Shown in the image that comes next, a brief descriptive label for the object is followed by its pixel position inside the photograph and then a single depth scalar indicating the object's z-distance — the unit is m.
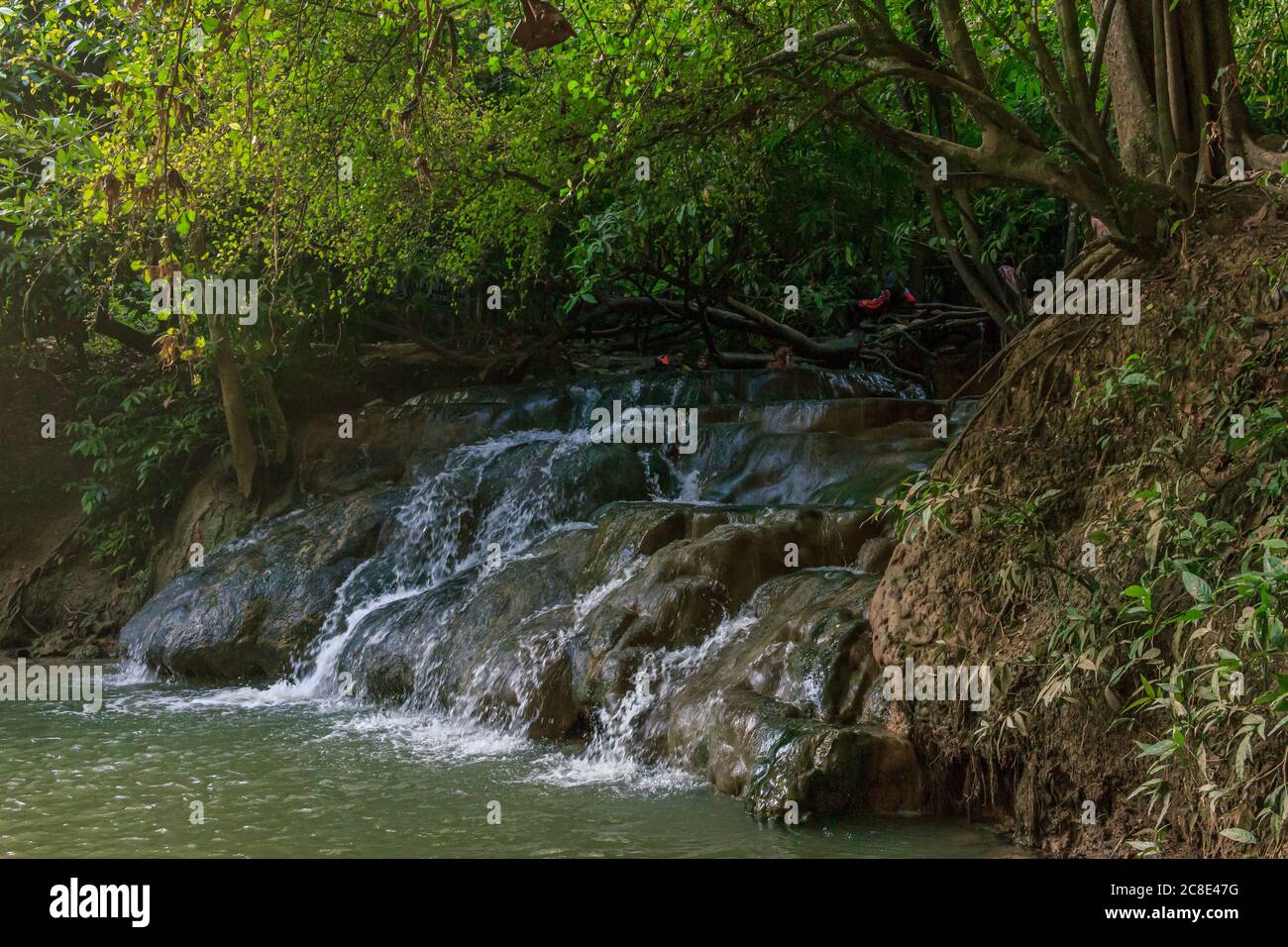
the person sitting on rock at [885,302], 15.41
